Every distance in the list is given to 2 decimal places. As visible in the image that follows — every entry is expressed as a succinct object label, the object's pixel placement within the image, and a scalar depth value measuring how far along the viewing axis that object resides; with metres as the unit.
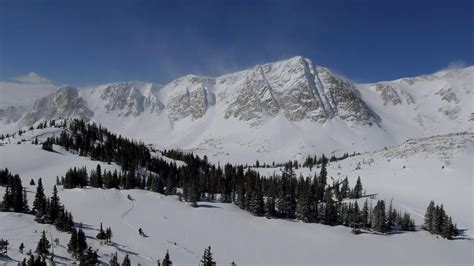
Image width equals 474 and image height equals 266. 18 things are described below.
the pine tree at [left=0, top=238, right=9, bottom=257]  56.85
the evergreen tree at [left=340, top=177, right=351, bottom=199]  150.12
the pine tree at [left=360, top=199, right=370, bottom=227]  114.57
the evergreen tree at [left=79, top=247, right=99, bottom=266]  57.42
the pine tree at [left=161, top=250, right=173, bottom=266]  60.97
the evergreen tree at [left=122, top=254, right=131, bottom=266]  57.52
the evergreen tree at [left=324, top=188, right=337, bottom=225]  117.88
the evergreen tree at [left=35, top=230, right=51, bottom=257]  57.94
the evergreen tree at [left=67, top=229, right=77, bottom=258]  62.12
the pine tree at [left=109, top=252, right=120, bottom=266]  59.08
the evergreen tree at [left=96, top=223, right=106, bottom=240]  72.69
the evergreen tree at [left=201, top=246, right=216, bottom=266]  56.75
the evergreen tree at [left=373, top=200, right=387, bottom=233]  112.31
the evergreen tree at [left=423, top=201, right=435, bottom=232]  113.12
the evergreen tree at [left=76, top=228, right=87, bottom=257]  61.08
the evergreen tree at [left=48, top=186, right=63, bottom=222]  77.56
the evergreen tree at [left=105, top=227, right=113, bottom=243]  72.44
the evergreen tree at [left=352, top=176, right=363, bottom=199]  148.38
